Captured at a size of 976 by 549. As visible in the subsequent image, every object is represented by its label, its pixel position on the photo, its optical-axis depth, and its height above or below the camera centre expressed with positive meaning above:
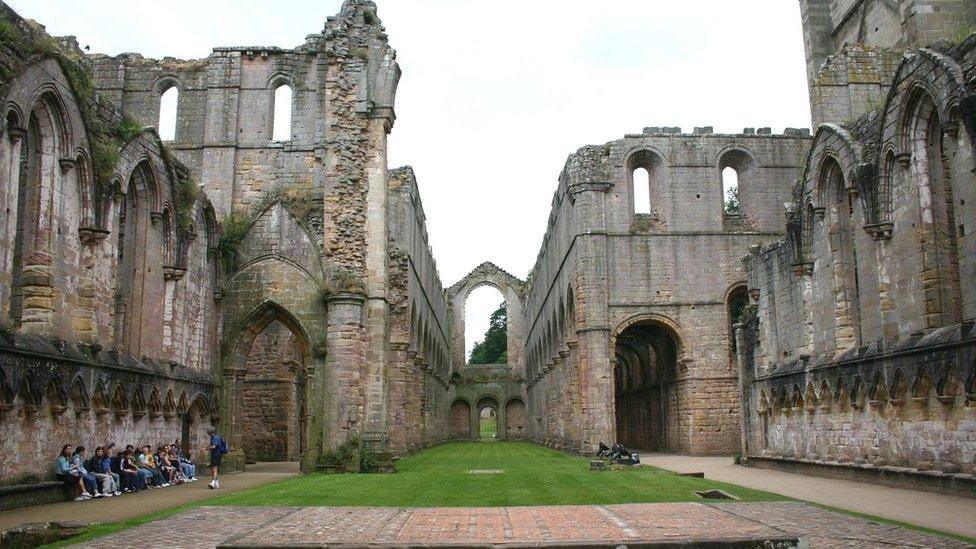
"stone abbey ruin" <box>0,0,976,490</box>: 12.87 +3.19
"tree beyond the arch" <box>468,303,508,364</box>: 86.88 +7.07
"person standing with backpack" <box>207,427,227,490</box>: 15.16 -0.64
